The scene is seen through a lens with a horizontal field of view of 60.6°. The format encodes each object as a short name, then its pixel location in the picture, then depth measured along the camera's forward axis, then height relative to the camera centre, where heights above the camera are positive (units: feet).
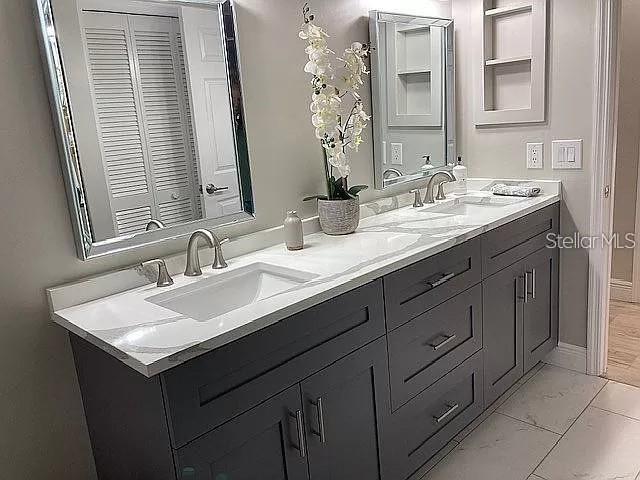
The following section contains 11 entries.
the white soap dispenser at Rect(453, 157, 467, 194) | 9.10 -0.96
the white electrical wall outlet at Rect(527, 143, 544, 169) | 8.56 -0.65
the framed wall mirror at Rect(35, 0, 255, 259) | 4.90 +0.26
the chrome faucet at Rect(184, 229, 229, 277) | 5.50 -1.10
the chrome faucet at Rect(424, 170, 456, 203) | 8.54 -0.95
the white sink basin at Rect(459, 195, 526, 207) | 8.29 -1.28
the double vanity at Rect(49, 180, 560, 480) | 4.09 -1.95
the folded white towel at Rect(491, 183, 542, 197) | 8.41 -1.17
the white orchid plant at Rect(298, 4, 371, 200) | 6.34 +0.32
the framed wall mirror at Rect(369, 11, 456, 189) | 7.82 +0.40
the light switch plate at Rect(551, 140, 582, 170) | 8.18 -0.65
